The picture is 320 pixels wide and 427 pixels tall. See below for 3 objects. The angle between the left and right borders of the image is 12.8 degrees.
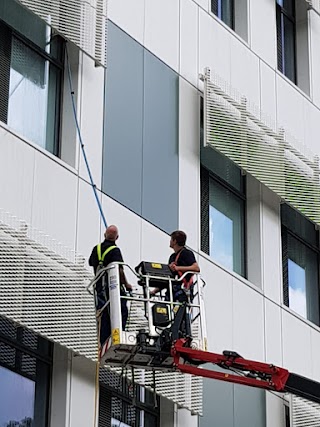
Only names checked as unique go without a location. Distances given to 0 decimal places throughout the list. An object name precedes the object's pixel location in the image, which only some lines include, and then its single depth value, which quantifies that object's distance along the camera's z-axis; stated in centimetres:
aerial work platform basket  1906
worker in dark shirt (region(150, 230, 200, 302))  1966
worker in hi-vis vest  1945
